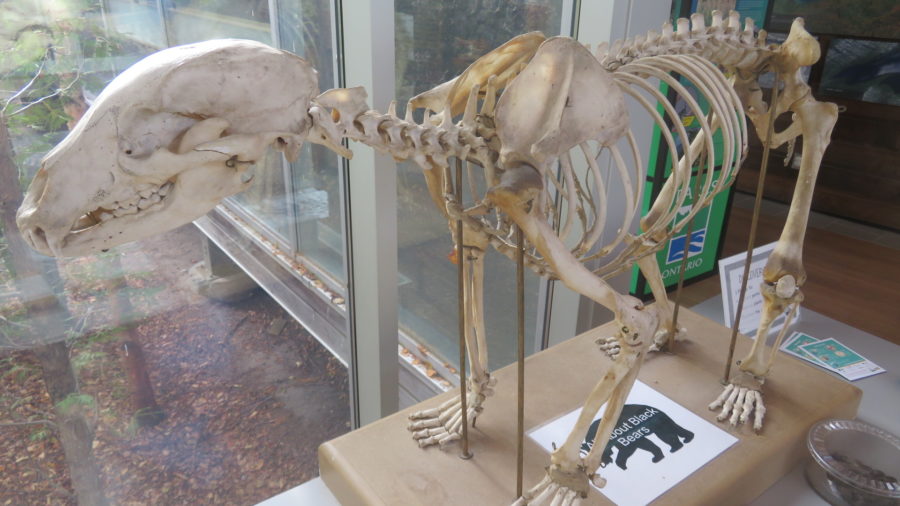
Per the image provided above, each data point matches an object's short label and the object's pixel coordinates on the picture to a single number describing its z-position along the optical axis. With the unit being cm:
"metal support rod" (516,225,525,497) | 129
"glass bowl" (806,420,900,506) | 162
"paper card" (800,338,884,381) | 235
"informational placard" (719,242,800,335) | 231
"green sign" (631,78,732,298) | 268
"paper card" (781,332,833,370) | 241
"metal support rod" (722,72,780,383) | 183
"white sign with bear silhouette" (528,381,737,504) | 159
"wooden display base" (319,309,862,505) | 155
